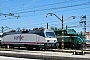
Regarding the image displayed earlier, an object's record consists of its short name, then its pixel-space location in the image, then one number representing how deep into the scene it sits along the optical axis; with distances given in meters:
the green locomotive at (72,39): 31.95
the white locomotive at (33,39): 27.76
